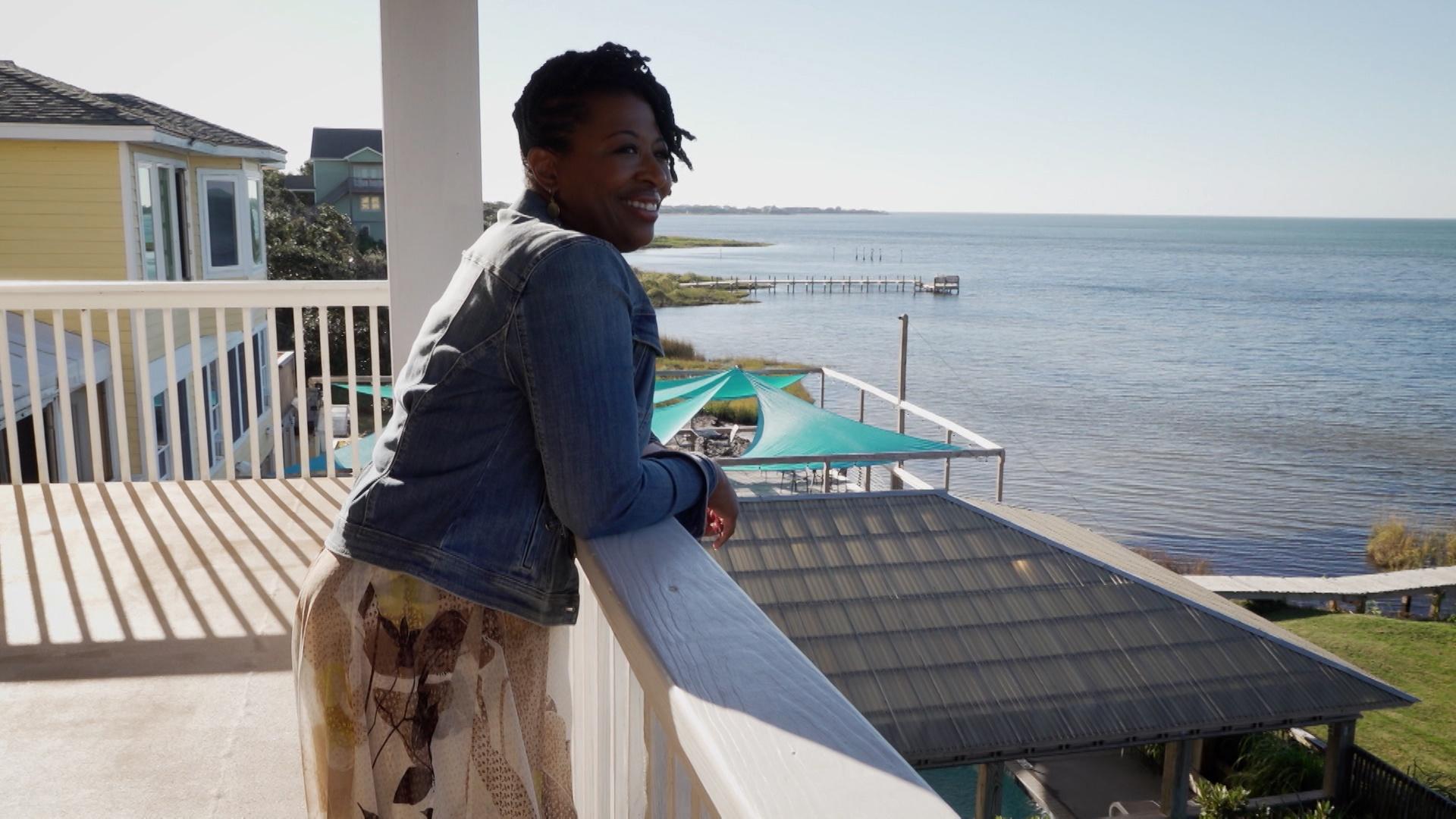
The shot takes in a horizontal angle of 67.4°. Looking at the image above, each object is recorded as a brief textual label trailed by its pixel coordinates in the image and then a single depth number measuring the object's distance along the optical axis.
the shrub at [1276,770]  11.29
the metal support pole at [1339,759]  10.12
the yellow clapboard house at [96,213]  9.41
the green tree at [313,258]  24.56
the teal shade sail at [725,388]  16.56
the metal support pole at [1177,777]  9.44
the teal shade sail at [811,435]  14.26
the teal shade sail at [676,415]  15.45
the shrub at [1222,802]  9.89
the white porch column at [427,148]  2.63
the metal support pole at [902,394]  14.55
